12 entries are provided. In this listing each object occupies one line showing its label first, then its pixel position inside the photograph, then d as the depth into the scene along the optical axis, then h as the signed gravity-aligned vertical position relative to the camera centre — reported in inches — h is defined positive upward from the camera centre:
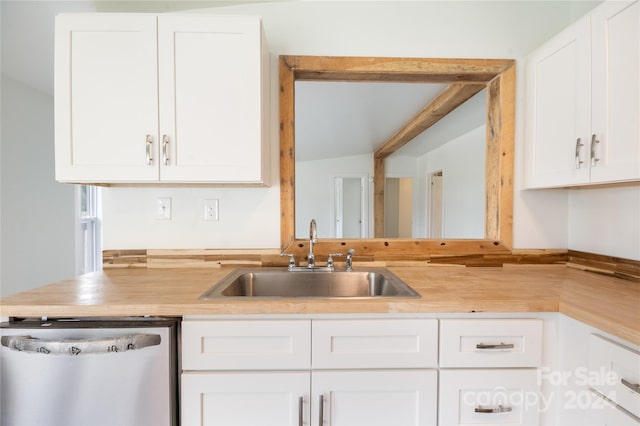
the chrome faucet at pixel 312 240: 59.4 -6.5
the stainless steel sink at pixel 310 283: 60.3 -15.2
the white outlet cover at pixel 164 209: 63.7 -0.4
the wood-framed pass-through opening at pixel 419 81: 63.8 +17.1
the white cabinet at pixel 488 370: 40.9 -22.1
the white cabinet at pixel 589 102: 41.9 +16.9
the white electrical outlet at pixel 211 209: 63.8 -0.4
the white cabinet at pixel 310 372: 40.1 -22.0
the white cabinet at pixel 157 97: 50.3 +18.5
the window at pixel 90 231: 139.7 -11.1
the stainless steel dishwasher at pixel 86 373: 38.2 -21.1
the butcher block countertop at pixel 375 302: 38.9 -12.8
